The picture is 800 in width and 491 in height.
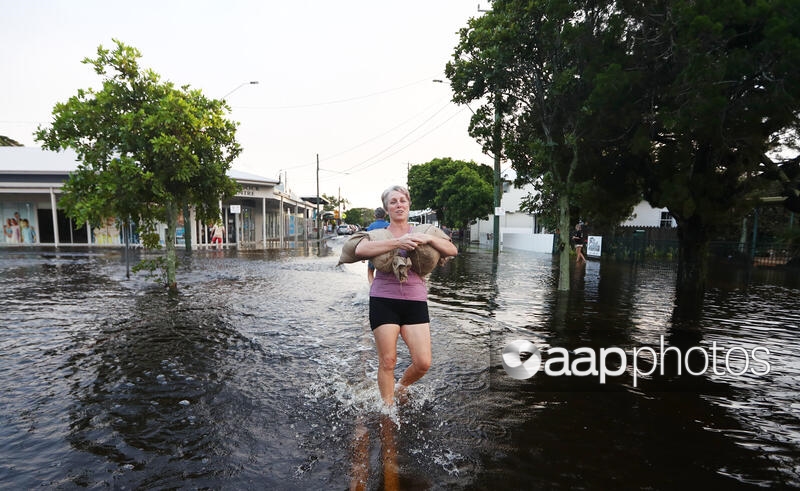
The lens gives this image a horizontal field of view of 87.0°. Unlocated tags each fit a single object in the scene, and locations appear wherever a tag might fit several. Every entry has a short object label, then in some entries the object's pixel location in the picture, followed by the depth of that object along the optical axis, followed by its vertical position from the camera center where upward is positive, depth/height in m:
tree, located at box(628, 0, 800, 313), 5.97 +1.82
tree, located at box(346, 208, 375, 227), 141.38 +1.76
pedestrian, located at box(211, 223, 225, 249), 29.06 -1.11
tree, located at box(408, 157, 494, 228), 36.25 +2.45
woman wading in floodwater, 3.31 -0.66
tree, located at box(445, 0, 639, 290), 8.30 +3.16
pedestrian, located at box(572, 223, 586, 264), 19.34 -0.81
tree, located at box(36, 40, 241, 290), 8.02 +1.61
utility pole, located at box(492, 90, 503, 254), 10.83 +2.39
